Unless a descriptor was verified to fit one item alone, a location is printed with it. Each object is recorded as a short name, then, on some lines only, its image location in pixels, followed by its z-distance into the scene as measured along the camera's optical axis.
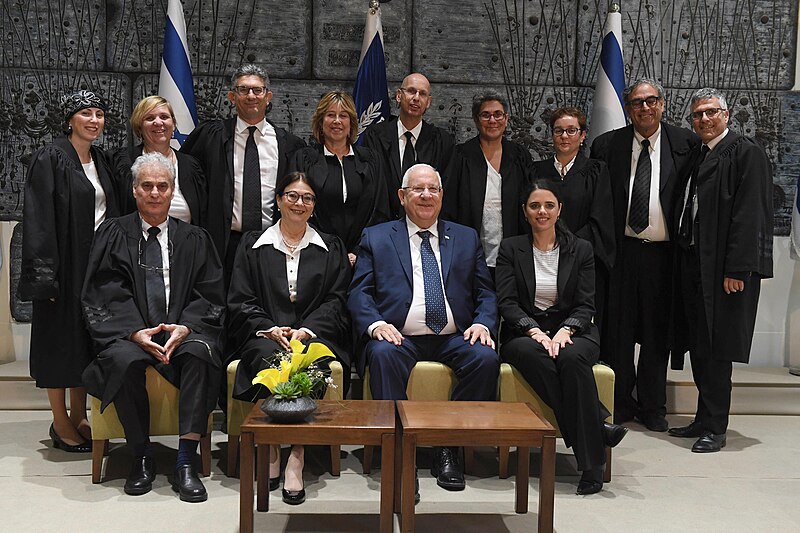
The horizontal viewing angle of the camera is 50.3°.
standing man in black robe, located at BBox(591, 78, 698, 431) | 4.71
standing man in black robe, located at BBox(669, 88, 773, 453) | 4.40
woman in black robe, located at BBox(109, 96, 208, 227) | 4.27
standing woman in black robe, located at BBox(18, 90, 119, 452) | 4.05
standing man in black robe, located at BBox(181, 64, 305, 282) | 4.48
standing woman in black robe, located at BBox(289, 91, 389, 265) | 4.43
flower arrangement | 3.05
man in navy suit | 3.88
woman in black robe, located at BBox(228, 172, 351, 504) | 4.01
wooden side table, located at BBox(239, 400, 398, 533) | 2.93
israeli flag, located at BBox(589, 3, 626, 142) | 5.45
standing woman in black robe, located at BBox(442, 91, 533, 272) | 4.67
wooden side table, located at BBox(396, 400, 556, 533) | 2.93
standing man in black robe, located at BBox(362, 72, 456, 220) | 4.68
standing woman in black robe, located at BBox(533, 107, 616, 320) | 4.59
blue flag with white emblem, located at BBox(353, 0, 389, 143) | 5.40
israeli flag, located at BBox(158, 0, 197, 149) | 5.30
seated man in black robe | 3.65
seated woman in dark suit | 3.77
